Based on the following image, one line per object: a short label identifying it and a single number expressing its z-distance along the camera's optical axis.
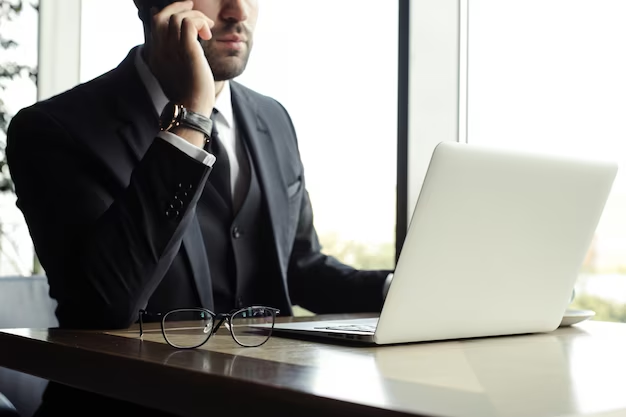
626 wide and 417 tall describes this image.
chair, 2.11
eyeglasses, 1.48
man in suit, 1.94
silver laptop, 1.35
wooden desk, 0.93
